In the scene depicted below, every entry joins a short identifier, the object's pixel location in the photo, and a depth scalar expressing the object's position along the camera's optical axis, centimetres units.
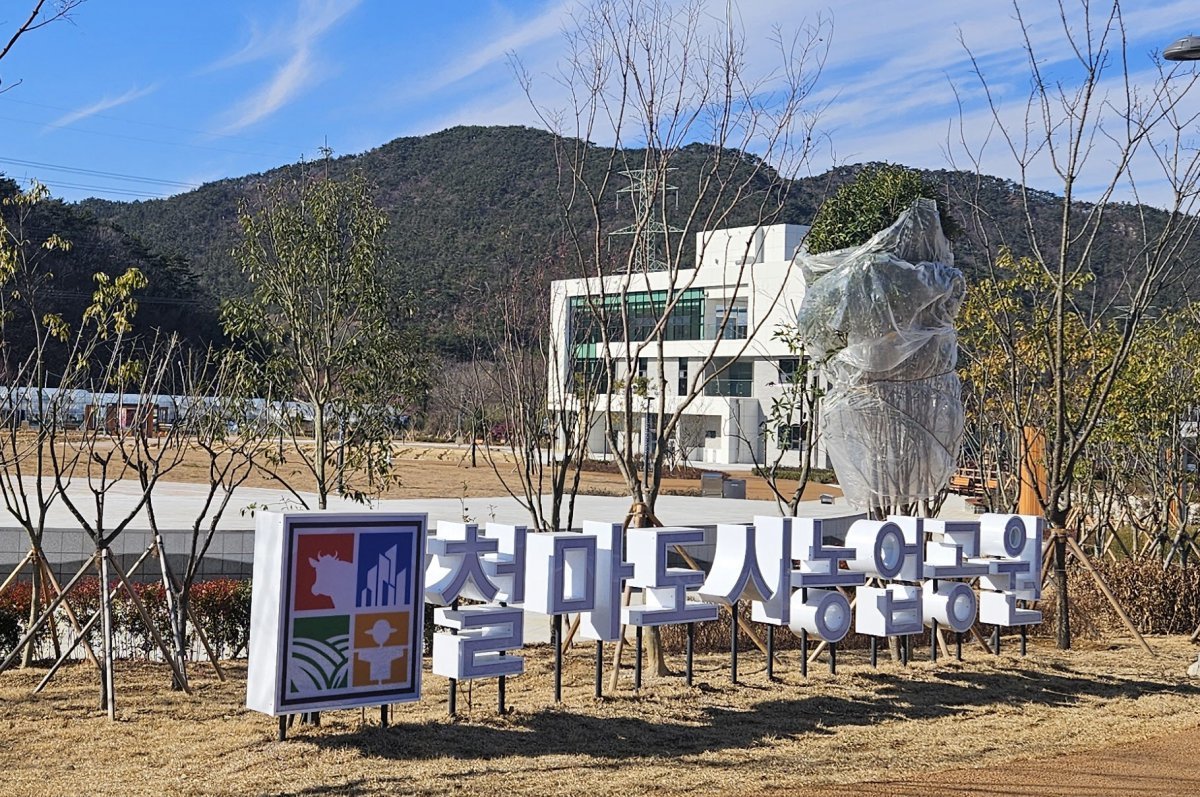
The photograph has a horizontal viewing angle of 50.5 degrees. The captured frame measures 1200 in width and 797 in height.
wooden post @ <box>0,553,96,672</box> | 884
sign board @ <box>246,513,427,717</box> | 705
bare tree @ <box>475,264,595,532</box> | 1300
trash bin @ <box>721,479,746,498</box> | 3481
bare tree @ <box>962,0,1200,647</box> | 1188
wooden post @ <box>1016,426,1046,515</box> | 1440
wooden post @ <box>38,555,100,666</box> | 935
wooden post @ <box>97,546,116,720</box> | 789
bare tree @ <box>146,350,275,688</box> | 904
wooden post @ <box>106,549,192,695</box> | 853
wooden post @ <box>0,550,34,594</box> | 965
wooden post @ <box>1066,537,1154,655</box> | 1180
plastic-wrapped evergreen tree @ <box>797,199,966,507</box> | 1216
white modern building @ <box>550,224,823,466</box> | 4712
